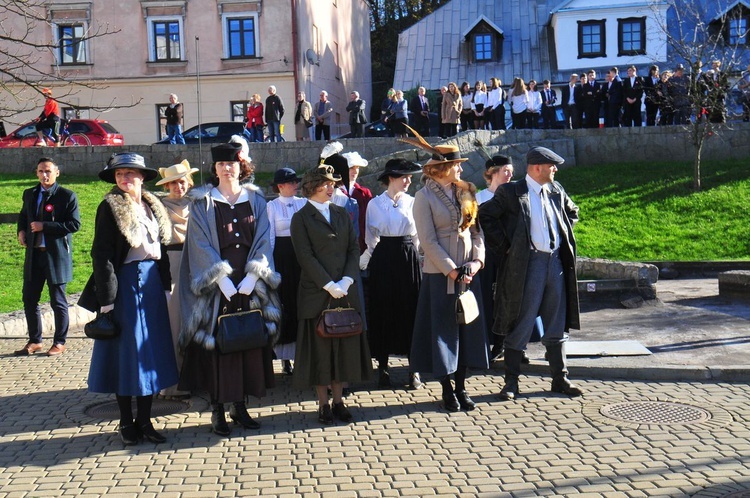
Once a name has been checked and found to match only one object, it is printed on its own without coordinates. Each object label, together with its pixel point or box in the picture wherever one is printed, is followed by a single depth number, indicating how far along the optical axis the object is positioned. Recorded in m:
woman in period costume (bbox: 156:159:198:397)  8.34
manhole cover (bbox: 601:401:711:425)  7.01
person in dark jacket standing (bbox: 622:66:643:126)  25.33
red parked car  29.48
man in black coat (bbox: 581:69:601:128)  26.12
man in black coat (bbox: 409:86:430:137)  27.23
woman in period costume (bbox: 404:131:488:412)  7.63
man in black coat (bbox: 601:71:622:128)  25.69
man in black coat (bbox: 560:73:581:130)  26.55
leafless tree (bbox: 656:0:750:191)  22.64
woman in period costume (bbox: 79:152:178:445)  6.76
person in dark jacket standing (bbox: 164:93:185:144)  27.41
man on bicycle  25.75
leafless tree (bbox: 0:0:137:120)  35.83
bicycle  29.31
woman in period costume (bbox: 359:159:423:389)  8.52
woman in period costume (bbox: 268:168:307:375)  8.48
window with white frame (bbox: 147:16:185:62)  37.94
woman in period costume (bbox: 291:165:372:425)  7.32
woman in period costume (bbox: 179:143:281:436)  7.03
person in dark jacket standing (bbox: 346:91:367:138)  28.31
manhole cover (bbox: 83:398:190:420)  7.69
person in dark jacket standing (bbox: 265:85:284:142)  27.42
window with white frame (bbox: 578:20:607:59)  40.94
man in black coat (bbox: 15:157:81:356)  10.31
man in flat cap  7.98
